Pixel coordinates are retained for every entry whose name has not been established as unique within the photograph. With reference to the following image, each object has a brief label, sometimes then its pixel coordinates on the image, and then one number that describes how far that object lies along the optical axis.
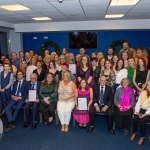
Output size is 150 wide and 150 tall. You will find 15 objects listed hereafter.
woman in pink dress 3.66
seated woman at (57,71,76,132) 3.73
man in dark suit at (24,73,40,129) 3.88
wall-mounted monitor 8.31
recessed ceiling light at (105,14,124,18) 6.13
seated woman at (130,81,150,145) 3.19
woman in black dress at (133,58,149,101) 3.87
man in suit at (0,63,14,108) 4.16
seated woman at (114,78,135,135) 3.48
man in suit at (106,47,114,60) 5.11
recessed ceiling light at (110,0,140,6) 3.74
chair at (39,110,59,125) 3.92
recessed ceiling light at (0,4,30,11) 3.90
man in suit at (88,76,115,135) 3.58
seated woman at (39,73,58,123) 3.86
